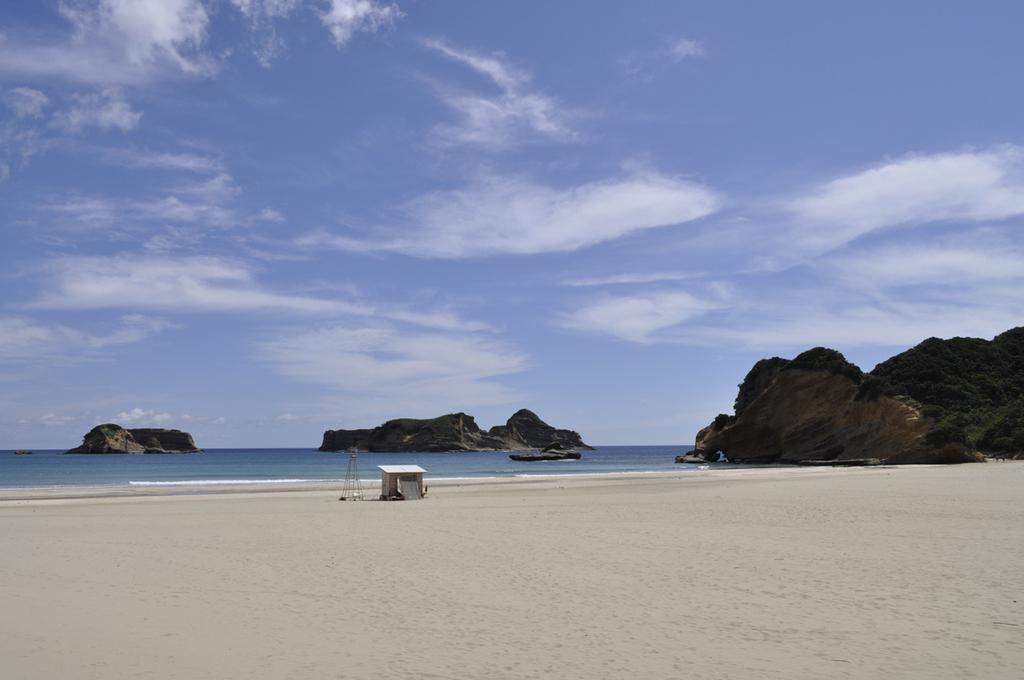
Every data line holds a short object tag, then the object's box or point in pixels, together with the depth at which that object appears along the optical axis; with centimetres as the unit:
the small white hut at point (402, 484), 2734
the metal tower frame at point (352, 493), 2882
